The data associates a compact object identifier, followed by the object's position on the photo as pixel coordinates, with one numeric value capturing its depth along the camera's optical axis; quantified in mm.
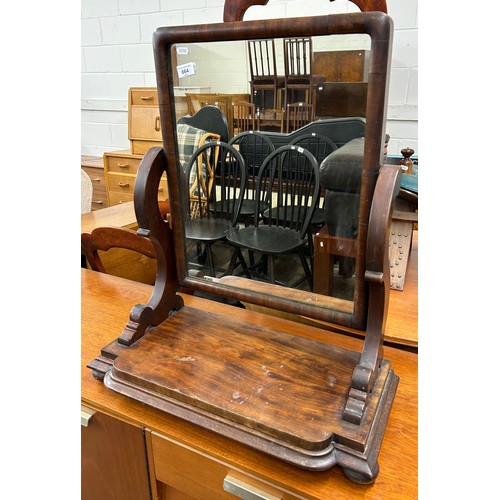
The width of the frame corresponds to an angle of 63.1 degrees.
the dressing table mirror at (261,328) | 522
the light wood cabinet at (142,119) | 2543
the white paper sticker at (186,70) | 666
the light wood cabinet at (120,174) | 2660
